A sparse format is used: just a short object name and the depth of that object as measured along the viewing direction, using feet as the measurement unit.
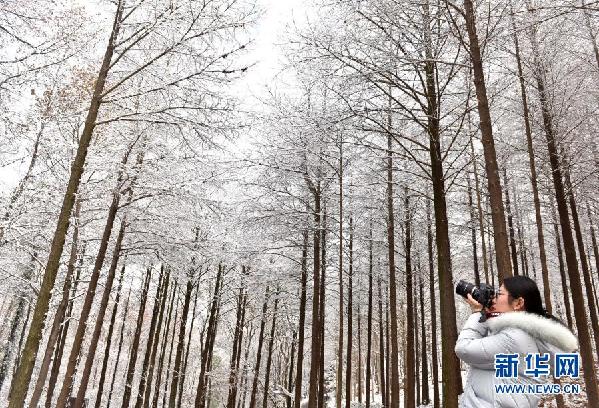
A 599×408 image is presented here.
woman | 7.04
